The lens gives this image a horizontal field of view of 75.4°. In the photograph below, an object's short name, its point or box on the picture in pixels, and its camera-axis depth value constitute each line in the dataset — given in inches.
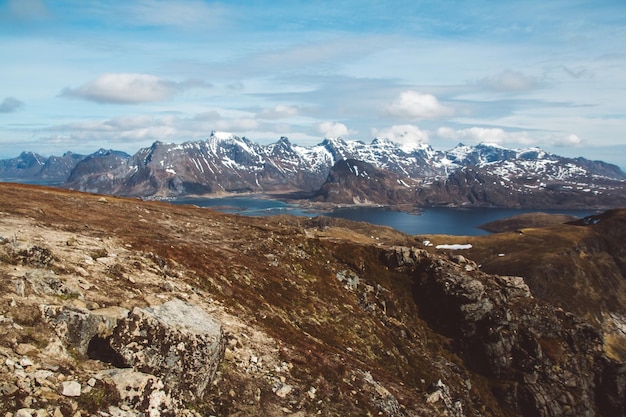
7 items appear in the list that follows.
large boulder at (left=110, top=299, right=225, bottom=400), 636.7
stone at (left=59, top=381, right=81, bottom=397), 523.2
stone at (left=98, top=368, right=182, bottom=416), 576.1
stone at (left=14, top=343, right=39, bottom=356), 560.9
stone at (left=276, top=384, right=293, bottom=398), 796.6
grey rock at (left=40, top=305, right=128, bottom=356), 634.2
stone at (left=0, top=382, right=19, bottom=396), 474.4
